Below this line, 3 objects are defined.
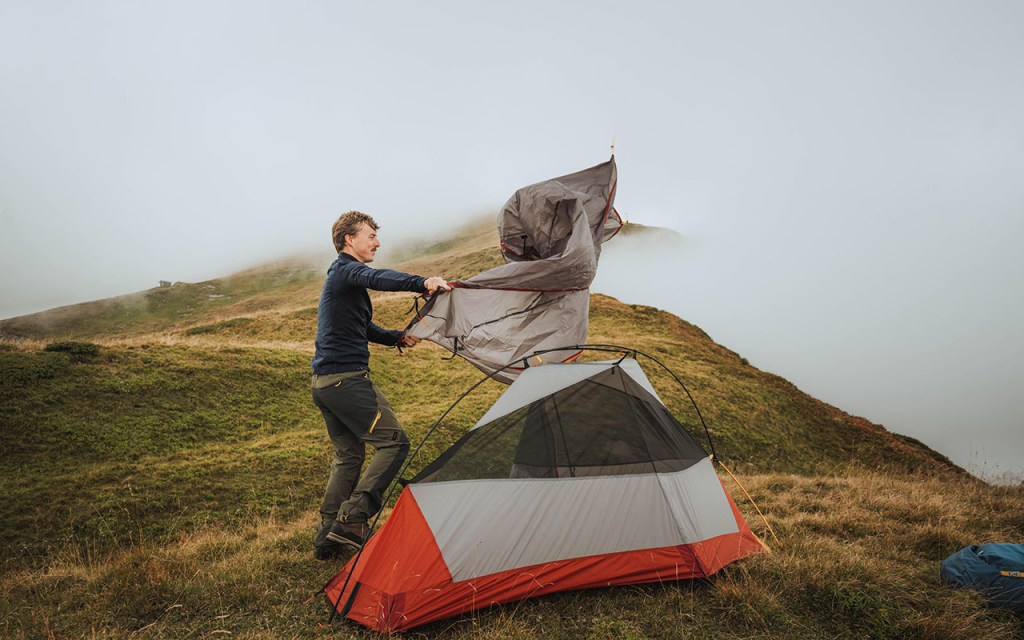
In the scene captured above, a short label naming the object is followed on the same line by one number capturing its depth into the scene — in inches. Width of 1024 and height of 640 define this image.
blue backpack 179.2
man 193.5
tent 170.6
